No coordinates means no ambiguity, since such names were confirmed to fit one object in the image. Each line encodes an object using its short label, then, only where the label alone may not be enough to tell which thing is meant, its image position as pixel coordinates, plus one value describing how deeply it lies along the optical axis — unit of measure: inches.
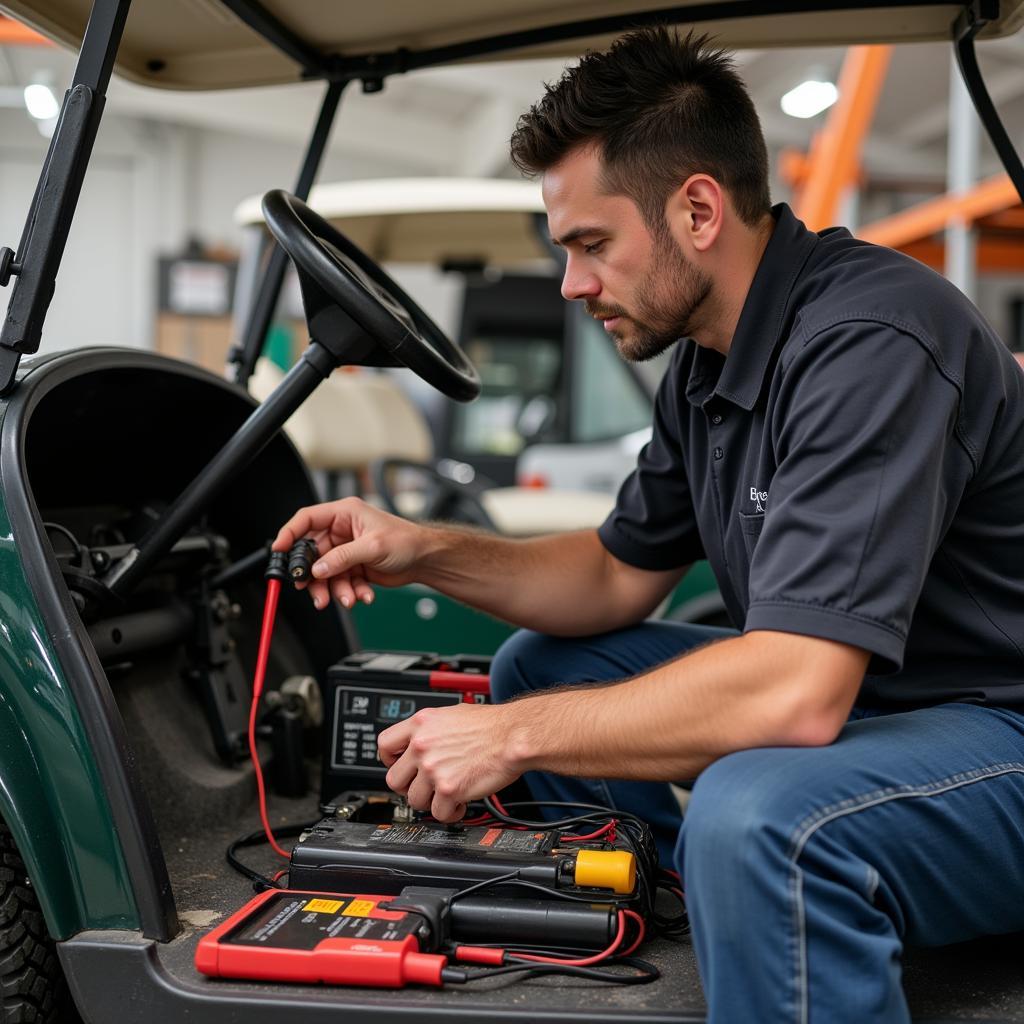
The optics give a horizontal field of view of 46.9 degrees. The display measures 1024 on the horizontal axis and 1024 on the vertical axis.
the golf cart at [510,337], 158.7
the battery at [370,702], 71.1
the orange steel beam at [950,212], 211.2
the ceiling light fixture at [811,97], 233.5
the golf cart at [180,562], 51.5
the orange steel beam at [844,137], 206.4
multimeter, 48.8
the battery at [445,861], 55.6
